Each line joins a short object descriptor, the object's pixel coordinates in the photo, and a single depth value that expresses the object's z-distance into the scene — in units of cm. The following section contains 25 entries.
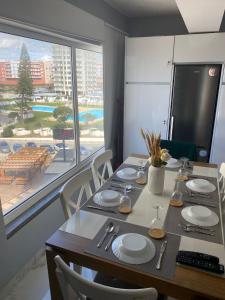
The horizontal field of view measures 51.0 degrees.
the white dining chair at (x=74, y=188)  145
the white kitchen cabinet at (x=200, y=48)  274
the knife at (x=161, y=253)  101
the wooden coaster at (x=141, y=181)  177
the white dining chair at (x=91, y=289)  80
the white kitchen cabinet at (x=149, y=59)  295
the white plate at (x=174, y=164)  208
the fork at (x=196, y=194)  160
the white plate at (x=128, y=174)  185
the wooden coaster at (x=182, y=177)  182
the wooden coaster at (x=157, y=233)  118
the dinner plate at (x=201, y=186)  166
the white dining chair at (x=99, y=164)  197
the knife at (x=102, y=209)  141
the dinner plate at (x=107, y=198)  148
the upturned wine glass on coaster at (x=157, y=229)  119
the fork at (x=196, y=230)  122
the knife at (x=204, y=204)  149
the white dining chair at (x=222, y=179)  179
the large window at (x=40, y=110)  171
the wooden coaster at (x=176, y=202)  147
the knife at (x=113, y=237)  112
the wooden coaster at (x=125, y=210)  139
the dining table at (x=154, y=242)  94
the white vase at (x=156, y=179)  157
